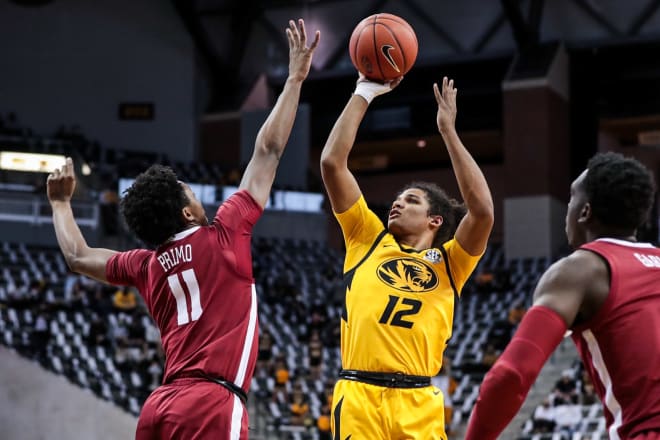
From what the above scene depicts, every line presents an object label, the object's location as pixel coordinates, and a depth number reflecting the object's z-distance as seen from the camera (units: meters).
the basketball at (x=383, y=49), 5.42
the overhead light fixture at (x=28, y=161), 22.33
